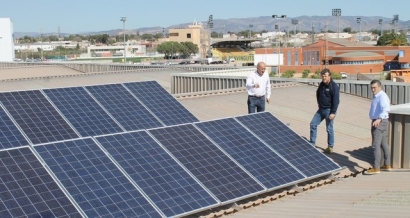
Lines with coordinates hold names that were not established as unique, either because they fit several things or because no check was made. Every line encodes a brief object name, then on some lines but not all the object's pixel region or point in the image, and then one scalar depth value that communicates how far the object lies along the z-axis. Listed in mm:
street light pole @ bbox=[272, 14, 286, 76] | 74250
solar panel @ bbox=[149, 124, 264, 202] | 8430
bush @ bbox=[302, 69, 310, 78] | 69188
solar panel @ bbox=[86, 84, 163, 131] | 12906
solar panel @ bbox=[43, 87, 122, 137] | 12345
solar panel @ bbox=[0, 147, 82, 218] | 6684
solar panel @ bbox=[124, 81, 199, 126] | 13460
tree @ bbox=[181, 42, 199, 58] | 141000
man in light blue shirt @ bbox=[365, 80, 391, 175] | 10133
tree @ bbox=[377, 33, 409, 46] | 111038
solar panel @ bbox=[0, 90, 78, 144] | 11578
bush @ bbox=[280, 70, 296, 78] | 68562
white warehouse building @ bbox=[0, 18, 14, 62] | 79938
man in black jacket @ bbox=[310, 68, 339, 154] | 11773
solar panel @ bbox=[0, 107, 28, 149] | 10797
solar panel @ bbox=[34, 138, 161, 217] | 7180
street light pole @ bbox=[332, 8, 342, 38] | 108612
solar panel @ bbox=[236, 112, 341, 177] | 9867
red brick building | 76900
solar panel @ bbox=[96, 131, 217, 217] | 7709
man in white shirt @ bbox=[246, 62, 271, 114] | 13195
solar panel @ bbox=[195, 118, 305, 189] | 9141
